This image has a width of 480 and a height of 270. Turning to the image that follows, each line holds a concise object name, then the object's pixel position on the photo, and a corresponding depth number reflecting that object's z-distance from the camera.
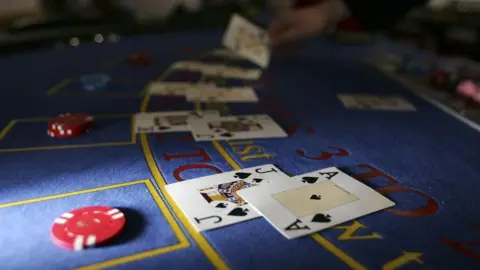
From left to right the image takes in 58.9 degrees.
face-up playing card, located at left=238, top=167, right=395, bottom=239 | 0.26
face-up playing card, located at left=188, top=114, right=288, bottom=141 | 0.39
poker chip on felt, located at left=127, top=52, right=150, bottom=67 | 0.64
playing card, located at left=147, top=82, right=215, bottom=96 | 0.52
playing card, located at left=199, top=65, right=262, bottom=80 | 0.60
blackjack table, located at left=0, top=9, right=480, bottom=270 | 0.23
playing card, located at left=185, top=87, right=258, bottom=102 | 0.50
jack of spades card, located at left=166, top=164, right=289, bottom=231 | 0.26
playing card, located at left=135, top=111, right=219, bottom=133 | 0.41
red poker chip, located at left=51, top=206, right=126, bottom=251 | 0.23
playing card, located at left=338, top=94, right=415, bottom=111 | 0.49
